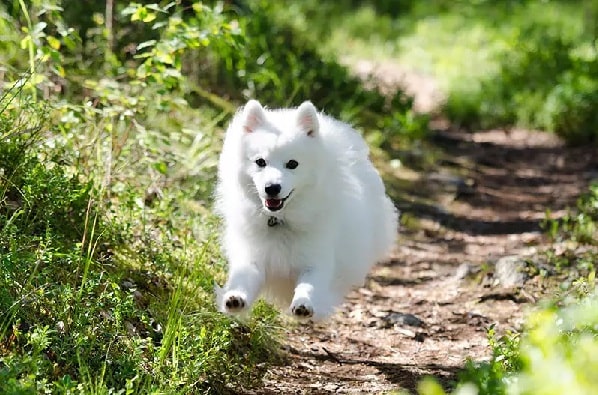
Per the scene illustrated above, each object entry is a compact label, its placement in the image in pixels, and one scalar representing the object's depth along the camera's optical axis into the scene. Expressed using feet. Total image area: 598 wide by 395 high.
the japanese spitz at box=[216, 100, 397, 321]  30.07
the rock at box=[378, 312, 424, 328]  38.68
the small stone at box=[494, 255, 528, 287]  41.55
